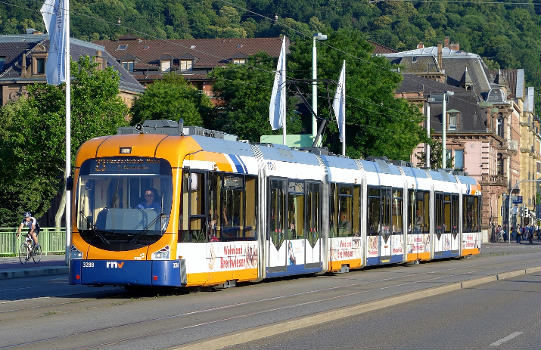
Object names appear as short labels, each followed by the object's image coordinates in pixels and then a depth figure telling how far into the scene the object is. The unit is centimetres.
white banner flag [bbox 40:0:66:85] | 3684
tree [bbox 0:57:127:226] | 6119
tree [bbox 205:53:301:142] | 8256
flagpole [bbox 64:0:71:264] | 3781
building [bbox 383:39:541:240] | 10794
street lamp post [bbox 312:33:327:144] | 5058
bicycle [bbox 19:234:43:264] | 3975
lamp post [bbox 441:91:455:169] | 7682
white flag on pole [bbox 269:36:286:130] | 4449
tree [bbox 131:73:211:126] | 8944
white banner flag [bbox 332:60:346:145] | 4969
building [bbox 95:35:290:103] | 12594
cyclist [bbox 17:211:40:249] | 3962
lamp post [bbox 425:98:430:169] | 7612
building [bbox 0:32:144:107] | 9869
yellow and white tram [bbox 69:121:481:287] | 2122
